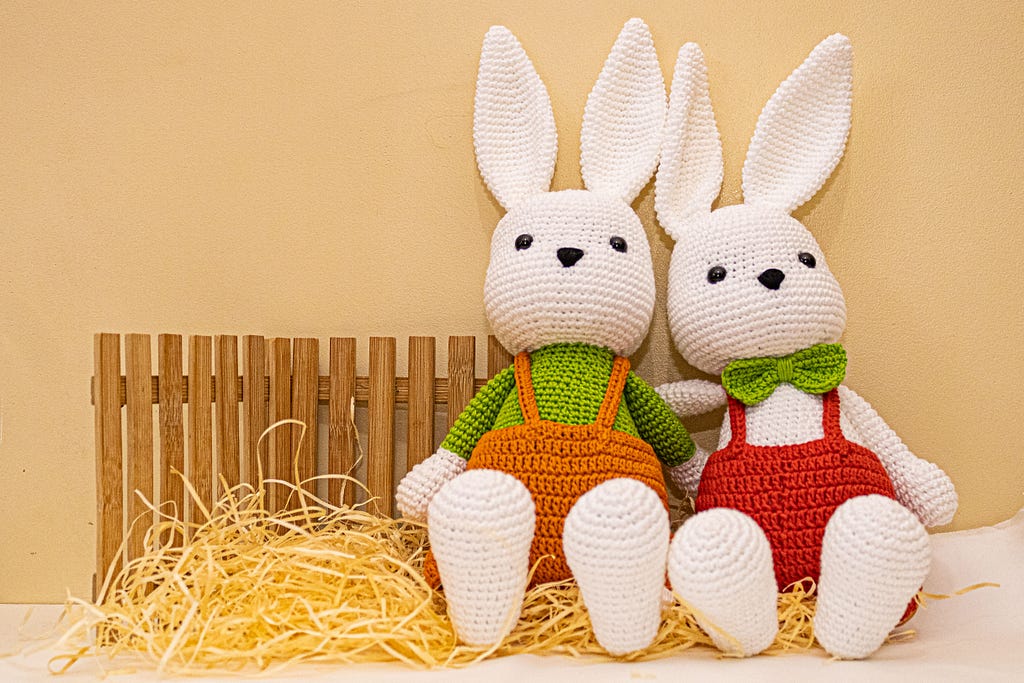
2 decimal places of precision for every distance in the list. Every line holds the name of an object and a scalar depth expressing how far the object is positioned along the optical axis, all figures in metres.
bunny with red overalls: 0.78
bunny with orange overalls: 0.78
